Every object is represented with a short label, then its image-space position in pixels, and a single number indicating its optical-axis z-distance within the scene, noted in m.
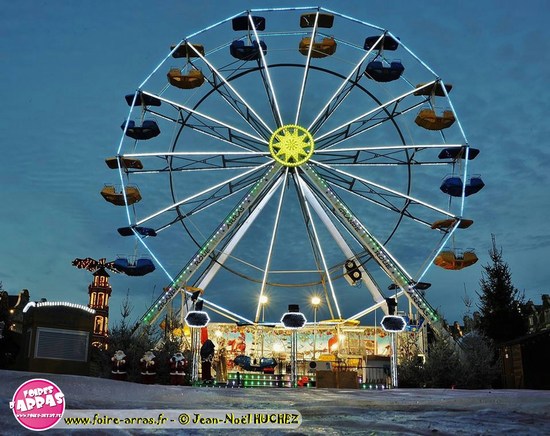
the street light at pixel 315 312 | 28.26
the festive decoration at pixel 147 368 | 16.64
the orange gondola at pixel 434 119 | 26.20
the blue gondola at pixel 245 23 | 27.50
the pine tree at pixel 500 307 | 34.97
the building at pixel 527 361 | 28.06
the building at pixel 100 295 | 80.19
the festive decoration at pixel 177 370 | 17.41
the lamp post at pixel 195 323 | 21.57
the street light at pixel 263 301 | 28.51
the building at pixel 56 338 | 14.06
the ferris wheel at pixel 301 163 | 24.86
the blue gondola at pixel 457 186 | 24.92
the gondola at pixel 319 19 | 27.57
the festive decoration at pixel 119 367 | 16.70
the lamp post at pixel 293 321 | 21.66
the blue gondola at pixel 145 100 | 26.88
